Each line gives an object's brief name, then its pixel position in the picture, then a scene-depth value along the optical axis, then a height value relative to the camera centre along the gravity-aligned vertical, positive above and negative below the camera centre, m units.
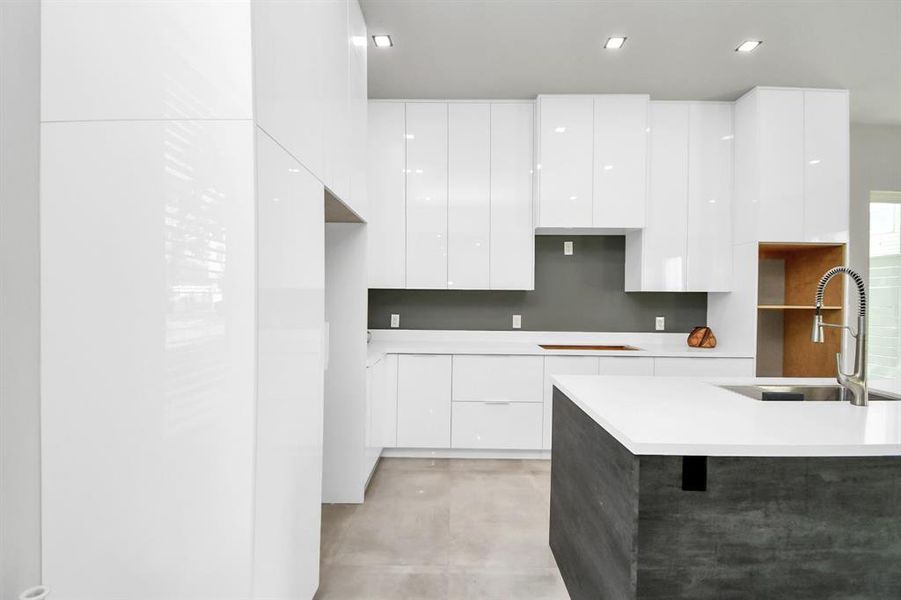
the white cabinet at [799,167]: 3.54 +0.96
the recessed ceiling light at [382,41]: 2.88 +1.53
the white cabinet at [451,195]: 3.81 +0.81
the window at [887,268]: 4.38 +0.29
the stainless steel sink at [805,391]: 2.00 -0.38
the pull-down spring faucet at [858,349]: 1.71 -0.17
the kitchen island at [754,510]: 1.36 -0.61
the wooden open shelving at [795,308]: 3.64 -0.06
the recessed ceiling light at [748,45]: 2.92 +1.53
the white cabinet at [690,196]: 3.78 +0.80
